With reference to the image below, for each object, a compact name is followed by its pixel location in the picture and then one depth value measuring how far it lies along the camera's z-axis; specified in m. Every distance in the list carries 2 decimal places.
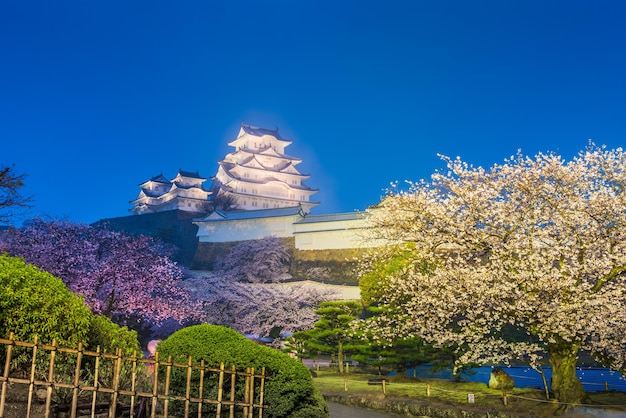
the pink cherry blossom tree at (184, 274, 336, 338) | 29.44
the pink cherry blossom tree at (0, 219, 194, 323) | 20.11
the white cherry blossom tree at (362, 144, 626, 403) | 11.49
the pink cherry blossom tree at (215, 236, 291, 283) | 39.12
